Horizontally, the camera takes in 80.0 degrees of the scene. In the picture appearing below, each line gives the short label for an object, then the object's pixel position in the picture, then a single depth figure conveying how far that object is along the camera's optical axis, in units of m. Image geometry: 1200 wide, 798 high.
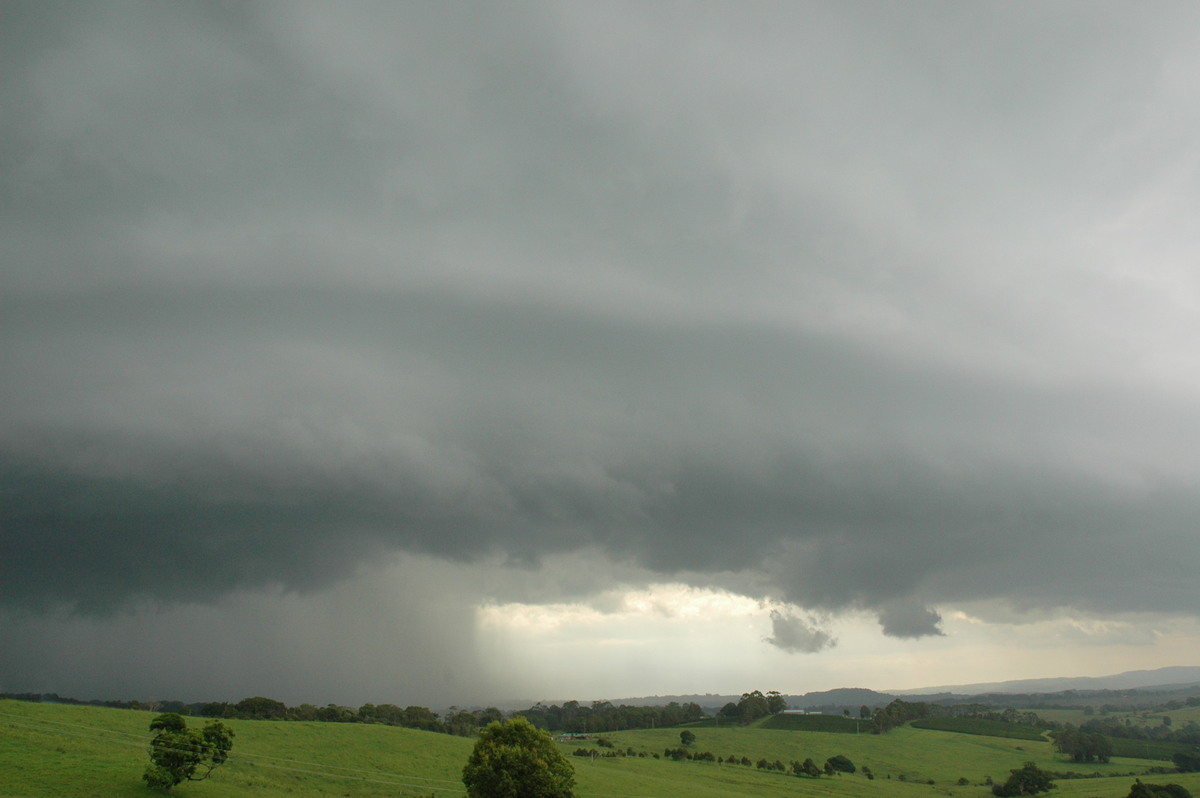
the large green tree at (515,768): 70.69
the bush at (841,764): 184.38
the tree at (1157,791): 123.31
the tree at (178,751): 71.69
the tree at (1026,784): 155.00
